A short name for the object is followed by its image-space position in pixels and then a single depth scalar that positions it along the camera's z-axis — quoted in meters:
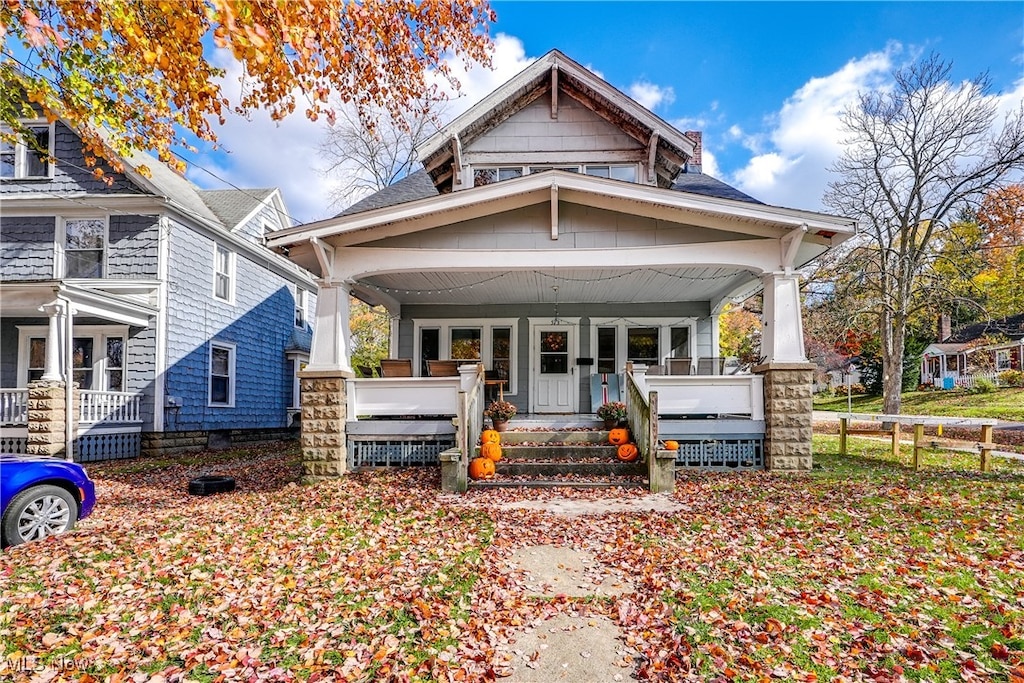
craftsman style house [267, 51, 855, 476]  8.45
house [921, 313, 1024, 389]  29.65
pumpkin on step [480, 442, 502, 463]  8.41
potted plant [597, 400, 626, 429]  9.64
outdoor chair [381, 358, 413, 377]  10.15
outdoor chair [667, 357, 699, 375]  11.01
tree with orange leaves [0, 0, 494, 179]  5.57
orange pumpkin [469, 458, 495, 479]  8.01
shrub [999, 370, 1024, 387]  25.86
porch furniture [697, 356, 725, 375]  11.44
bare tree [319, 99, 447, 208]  24.62
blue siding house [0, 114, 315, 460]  12.50
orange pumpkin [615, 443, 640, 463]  8.39
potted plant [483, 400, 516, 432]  9.45
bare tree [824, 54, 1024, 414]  17.67
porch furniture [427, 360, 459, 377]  10.34
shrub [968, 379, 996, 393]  25.86
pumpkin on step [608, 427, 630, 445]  8.83
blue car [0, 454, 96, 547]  5.46
